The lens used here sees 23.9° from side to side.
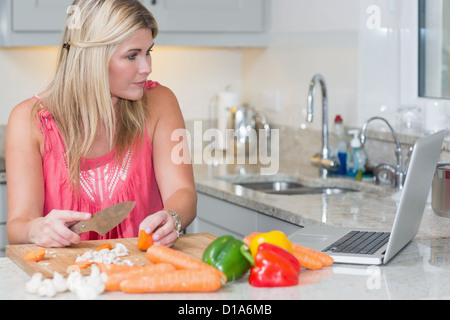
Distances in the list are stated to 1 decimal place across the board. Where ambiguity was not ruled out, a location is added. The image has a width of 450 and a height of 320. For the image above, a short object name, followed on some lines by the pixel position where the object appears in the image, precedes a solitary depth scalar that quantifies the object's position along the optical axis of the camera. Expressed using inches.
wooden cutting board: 76.8
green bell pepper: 72.6
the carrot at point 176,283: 70.2
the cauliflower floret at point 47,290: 69.4
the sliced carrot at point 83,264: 76.1
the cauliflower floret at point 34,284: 70.1
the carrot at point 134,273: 70.9
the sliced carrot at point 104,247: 82.1
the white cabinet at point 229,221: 111.5
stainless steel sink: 127.0
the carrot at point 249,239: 76.2
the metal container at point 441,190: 98.7
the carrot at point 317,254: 76.9
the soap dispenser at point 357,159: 126.7
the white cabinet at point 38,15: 133.5
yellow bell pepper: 74.0
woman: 91.8
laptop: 77.4
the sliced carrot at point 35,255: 78.2
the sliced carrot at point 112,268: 73.5
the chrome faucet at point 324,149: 129.5
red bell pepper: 71.7
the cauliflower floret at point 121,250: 80.3
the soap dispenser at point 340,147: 130.4
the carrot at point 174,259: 72.5
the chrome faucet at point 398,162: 118.0
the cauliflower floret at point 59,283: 69.8
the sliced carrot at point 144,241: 82.2
